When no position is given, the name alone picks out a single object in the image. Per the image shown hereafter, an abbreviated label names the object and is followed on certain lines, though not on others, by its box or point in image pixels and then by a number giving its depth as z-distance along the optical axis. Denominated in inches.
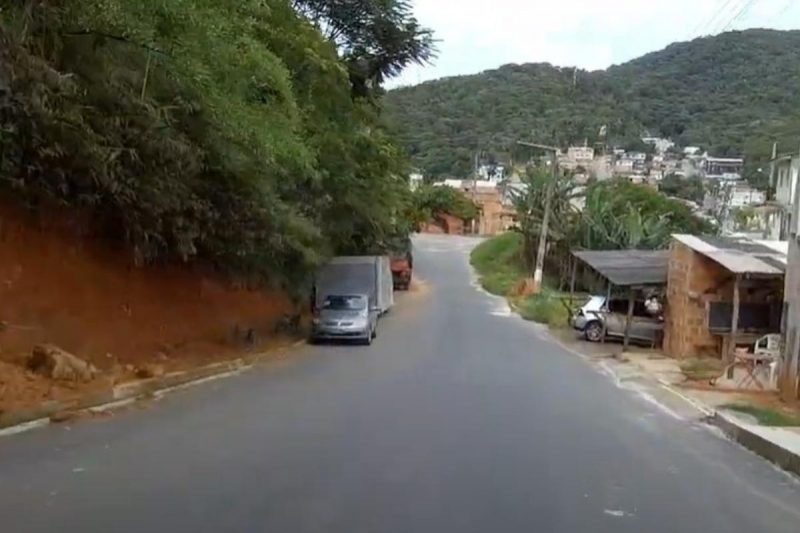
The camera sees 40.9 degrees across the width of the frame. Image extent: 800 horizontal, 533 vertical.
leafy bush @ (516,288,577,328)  1958.7
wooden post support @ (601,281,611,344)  1612.9
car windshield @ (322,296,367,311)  1429.6
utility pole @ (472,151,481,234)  5056.1
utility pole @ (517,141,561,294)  2490.2
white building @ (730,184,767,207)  3705.7
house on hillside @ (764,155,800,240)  2372.0
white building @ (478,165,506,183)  5516.7
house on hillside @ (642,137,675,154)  4697.3
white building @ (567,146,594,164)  4457.2
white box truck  1603.1
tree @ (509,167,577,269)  2704.2
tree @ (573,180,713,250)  2305.6
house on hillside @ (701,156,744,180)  3843.0
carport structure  1485.0
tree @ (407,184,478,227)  4409.5
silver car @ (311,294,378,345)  1397.6
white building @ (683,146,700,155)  4347.9
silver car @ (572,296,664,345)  1551.4
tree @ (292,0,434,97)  1314.0
